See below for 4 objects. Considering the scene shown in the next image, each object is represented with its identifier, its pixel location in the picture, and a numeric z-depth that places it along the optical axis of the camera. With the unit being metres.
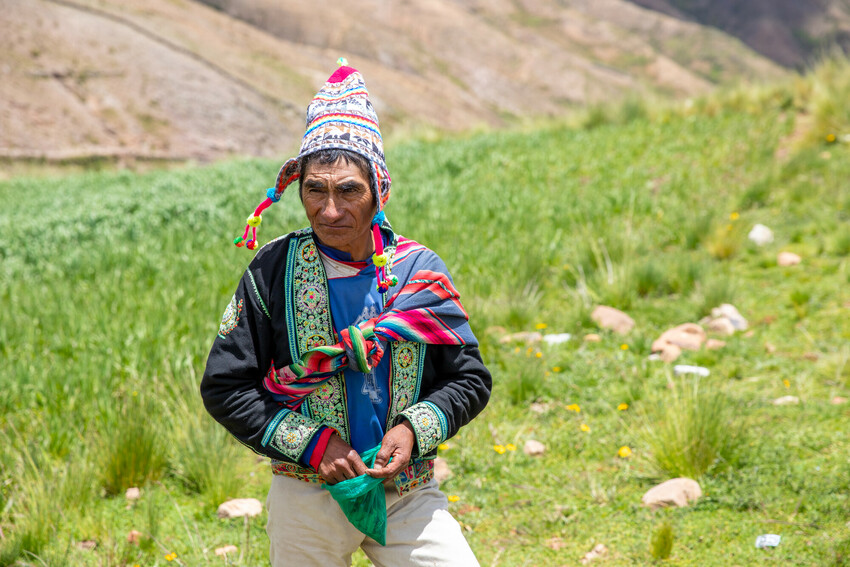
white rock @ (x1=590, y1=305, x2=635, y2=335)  5.48
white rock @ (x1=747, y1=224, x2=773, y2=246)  6.99
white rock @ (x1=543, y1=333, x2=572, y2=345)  5.30
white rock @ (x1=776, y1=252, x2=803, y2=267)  6.39
